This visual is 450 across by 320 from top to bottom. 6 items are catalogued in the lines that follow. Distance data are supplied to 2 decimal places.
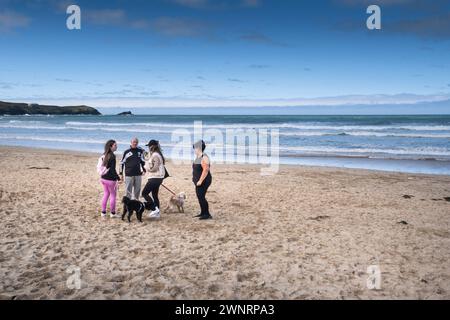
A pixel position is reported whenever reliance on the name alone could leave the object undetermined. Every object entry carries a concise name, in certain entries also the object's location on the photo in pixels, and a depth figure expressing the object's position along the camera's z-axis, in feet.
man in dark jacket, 26.45
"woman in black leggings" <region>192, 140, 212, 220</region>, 25.00
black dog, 26.02
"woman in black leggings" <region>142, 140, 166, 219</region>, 26.00
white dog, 29.22
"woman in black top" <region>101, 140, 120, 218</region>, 25.66
